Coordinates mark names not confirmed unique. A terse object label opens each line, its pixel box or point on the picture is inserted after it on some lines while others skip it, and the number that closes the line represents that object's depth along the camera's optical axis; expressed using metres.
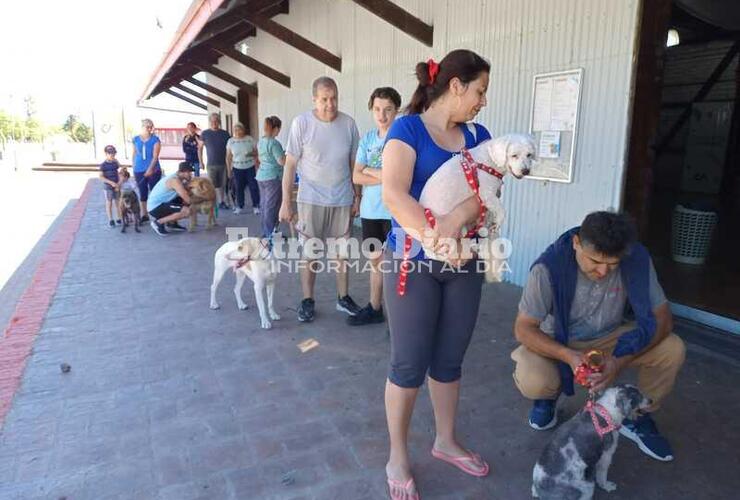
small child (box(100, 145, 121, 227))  8.85
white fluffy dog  1.89
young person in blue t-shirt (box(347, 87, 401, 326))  3.69
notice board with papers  4.32
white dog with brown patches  4.18
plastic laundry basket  5.55
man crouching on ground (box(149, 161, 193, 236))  8.07
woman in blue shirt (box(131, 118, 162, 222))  8.76
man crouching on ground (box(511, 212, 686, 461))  2.44
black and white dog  2.08
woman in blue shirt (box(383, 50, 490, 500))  1.91
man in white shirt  3.95
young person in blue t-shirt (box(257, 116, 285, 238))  7.02
